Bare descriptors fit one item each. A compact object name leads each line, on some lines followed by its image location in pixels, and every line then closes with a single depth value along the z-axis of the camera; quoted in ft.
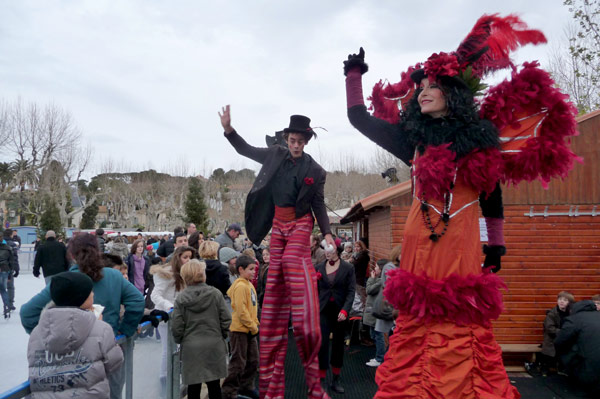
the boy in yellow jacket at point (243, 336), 15.14
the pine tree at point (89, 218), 157.07
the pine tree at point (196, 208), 105.19
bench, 21.33
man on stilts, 10.61
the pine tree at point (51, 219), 92.43
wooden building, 21.65
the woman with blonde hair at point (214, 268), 17.25
